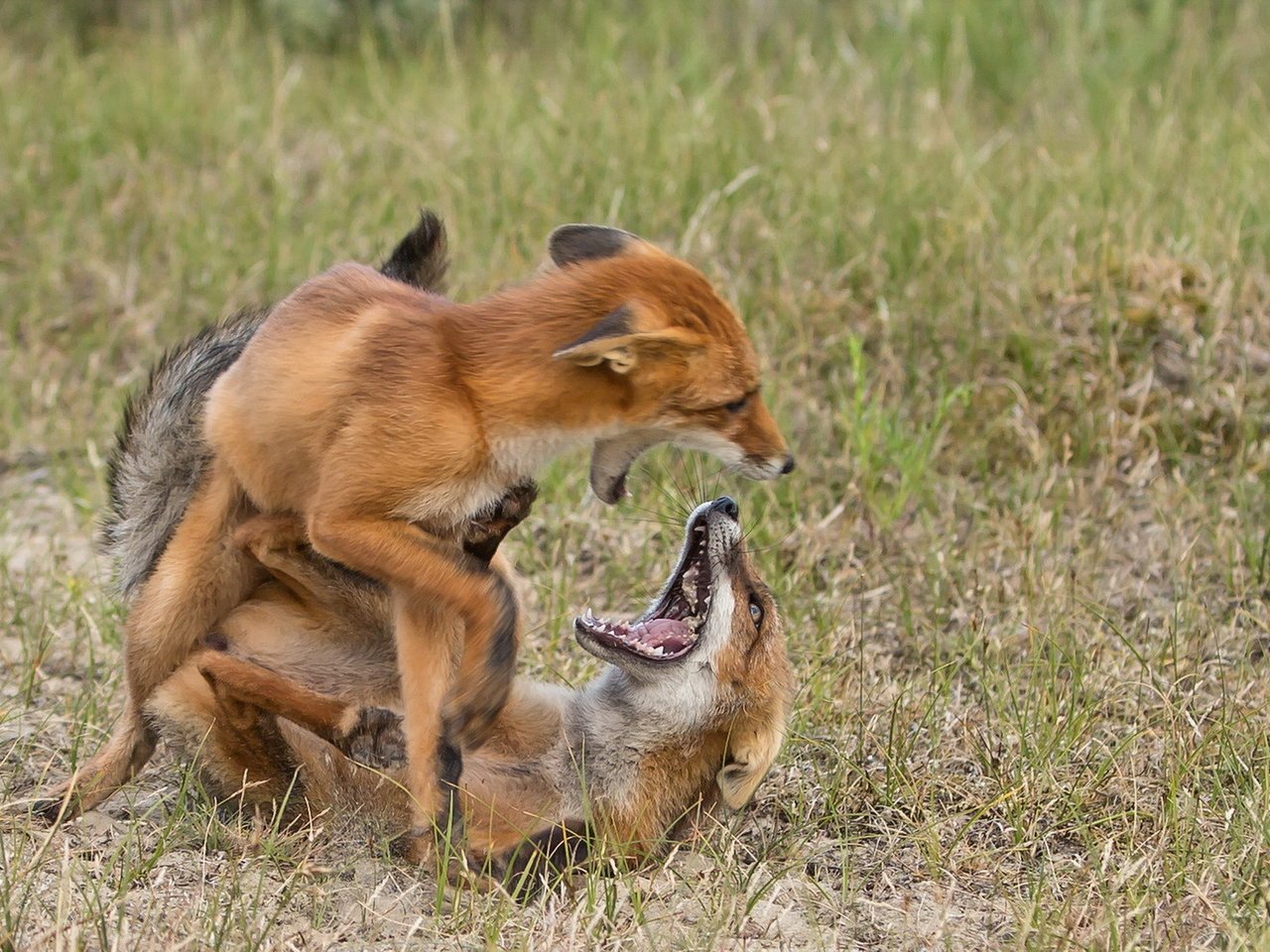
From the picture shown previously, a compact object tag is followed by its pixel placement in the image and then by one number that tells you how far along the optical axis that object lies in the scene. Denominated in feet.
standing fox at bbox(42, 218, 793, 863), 26.30
